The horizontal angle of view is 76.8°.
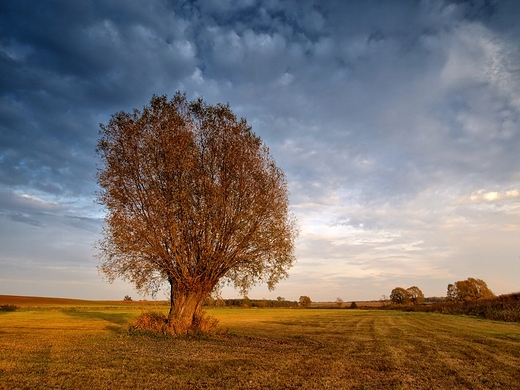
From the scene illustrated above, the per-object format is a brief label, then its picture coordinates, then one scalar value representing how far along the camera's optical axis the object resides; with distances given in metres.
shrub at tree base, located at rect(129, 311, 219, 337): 20.98
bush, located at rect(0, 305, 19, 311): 71.21
